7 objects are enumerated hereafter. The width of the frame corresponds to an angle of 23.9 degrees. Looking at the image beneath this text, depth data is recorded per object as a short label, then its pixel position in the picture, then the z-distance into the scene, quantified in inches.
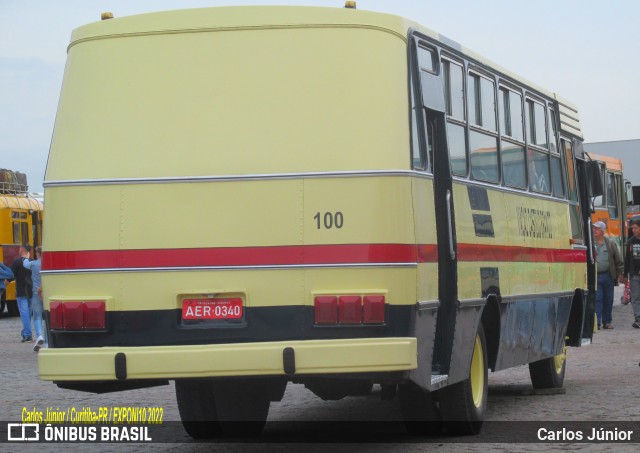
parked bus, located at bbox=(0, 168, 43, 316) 1614.2
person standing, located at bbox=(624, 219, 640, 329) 993.5
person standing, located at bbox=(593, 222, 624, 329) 1076.5
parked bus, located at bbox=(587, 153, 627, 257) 1465.3
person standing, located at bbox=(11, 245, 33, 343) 1081.4
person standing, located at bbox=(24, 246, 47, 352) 1011.1
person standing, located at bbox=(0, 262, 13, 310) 1161.4
